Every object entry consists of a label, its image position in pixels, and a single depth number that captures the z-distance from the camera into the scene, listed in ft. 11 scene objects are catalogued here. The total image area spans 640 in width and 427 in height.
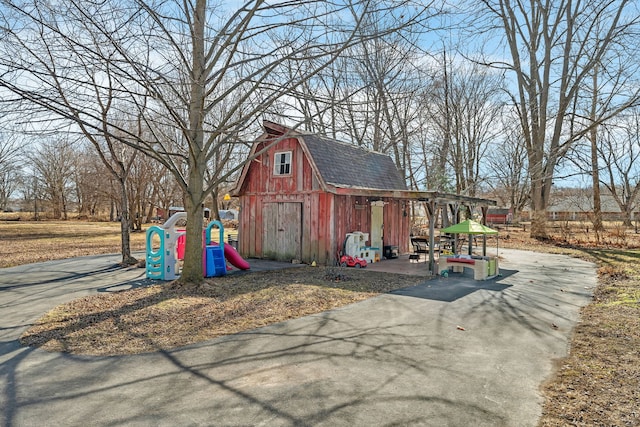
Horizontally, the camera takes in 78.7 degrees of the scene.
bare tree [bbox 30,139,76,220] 145.59
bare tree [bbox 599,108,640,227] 110.93
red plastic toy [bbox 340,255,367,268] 41.04
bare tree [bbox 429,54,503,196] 75.66
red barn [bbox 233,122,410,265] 42.70
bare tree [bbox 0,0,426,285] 21.35
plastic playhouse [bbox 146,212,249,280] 33.06
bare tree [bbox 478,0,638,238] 65.06
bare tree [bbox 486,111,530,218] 78.79
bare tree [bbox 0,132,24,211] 106.21
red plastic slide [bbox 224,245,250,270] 38.37
